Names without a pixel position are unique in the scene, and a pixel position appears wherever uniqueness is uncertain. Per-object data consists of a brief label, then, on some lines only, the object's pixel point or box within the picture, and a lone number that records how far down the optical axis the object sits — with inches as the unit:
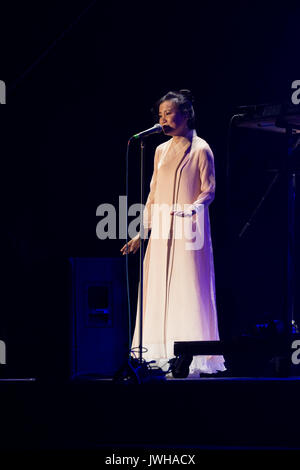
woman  337.1
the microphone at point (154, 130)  299.6
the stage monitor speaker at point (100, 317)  315.3
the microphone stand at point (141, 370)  293.0
